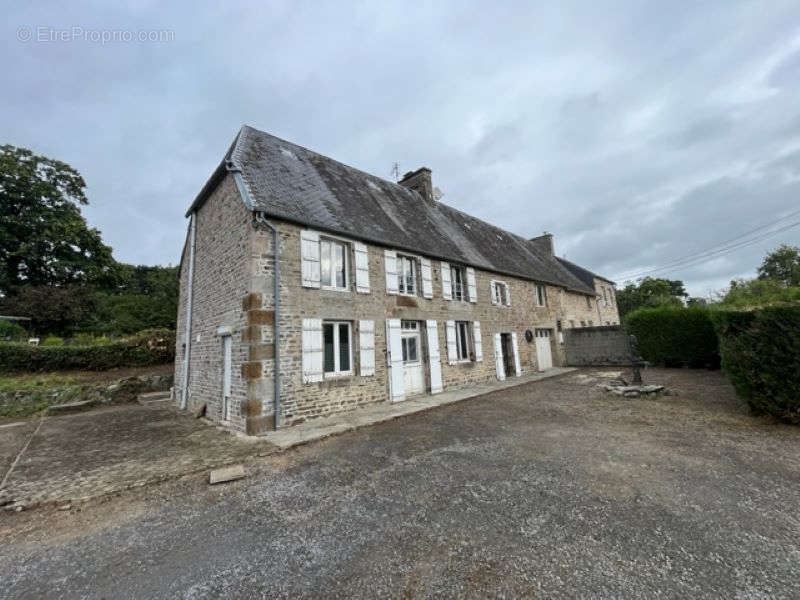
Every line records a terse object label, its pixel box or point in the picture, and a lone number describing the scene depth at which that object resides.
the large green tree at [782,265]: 27.48
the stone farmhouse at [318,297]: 6.52
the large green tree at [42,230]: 17.89
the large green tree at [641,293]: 35.47
